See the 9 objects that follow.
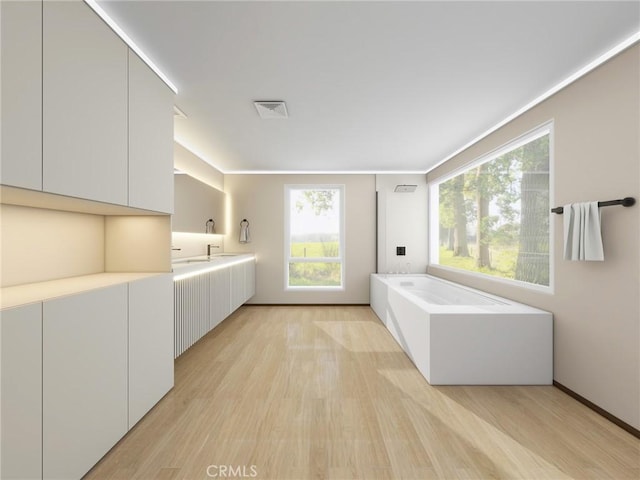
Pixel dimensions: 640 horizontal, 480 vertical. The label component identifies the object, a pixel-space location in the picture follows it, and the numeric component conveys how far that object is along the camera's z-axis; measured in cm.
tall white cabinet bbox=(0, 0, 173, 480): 115
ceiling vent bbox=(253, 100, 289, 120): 267
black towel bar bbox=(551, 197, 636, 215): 190
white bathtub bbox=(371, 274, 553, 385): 253
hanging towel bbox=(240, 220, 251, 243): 536
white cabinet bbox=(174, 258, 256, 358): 276
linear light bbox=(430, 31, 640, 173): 191
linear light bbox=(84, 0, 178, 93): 158
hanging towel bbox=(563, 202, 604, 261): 205
